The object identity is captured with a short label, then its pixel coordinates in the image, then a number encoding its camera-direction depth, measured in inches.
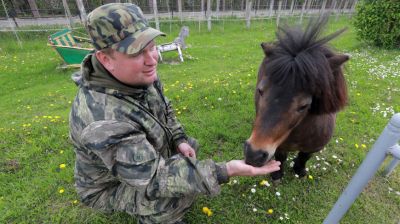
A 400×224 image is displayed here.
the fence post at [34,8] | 710.3
